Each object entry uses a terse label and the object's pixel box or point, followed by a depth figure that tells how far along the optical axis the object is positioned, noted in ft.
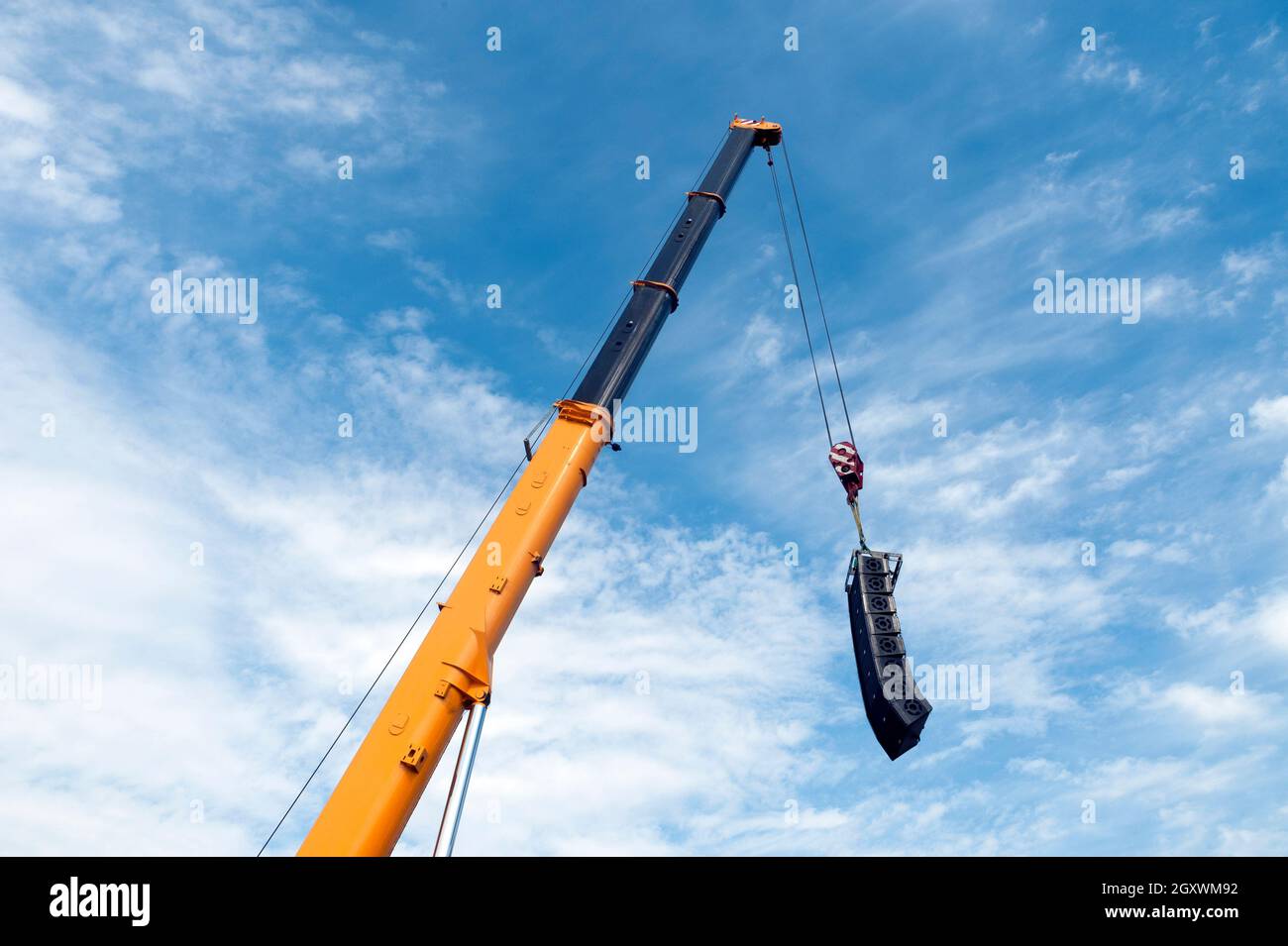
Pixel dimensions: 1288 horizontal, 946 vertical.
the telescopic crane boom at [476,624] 34.09
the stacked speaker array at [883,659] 46.29
